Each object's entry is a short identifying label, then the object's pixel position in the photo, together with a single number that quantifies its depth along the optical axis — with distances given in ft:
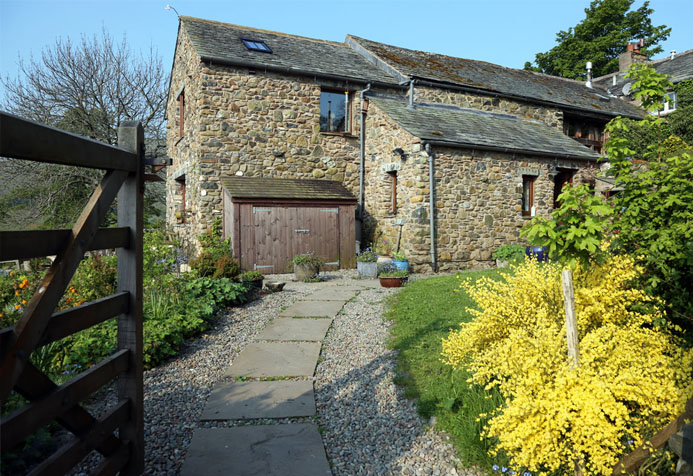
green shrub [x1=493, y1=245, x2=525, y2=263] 38.04
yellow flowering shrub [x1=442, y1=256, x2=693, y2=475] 7.61
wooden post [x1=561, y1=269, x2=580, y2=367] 8.77
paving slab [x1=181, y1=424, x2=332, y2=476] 8.66
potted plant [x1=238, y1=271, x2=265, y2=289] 26.19
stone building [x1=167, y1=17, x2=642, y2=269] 36.81
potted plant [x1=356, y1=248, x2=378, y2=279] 33.99
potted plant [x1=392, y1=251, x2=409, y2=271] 34.40
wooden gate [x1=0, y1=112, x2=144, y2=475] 4.86
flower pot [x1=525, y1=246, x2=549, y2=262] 34.12
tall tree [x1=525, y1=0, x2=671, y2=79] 100.07
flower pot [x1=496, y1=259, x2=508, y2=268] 37.67
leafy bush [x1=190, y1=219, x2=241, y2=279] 25.52
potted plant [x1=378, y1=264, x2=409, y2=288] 29.48
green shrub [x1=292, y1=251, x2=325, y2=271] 32.73
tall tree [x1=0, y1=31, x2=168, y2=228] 56.80
